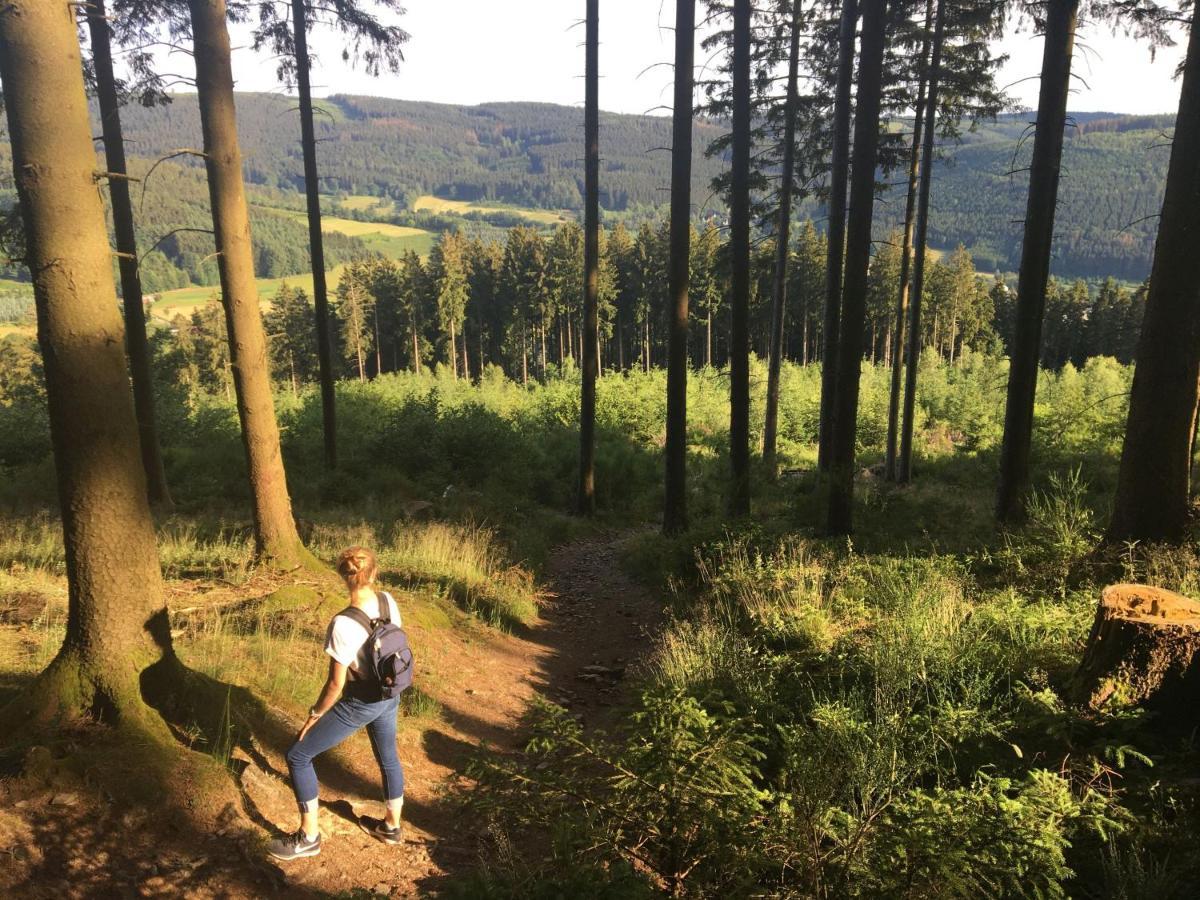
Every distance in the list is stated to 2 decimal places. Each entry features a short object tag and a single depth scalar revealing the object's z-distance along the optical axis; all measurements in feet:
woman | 11.96
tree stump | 11.99
